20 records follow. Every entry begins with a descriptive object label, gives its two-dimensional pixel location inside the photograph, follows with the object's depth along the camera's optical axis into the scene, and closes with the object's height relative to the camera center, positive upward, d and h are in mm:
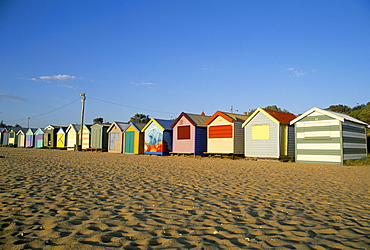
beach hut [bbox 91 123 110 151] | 34156 +195
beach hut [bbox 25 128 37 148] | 48625 -43
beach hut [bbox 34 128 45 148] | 45862 -24
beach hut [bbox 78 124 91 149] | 36500 +317
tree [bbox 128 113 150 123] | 79538 +6145
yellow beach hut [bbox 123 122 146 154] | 29078 +103
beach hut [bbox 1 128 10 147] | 56119 +276
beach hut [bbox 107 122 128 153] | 31428 +320
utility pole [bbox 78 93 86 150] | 36750 +3497
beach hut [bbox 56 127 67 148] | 41447 +20
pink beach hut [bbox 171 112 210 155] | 23656 +487
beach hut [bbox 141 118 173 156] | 26362 +223
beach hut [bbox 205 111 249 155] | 21484 +484
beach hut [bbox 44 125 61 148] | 43656 +310
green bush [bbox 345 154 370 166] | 16484 -1204
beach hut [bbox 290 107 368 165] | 16141 +263
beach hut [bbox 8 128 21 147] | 53712 +95
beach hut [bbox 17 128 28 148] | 51212 -71
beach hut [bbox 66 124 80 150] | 38906 +455
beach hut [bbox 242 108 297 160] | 18922 +399
